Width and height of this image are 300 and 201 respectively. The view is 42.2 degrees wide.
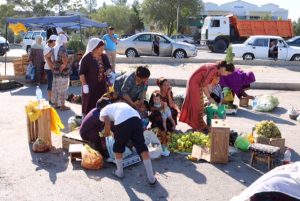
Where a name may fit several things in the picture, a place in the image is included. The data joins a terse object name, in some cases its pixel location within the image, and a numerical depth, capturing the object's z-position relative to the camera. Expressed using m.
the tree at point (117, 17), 53.16
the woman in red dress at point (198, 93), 7.25
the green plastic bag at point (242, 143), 6.55
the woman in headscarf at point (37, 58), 12.38
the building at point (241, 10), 60.75
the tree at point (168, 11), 47.03
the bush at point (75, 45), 15.15
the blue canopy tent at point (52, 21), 16.64
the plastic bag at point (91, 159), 5.69
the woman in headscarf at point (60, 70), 9.10
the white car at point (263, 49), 21.19
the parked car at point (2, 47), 23.78
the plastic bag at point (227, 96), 9.46
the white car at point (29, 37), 27.28
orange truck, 29.55
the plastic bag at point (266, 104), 9.77
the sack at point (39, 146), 6.39
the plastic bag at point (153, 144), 6.15
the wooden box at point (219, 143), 5.88
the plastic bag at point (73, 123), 7.40
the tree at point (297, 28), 48.13
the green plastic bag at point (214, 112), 7.50
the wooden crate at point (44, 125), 6.51
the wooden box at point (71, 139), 6.39
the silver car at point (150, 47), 21.33
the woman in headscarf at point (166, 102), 7.05
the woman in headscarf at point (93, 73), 7.10
